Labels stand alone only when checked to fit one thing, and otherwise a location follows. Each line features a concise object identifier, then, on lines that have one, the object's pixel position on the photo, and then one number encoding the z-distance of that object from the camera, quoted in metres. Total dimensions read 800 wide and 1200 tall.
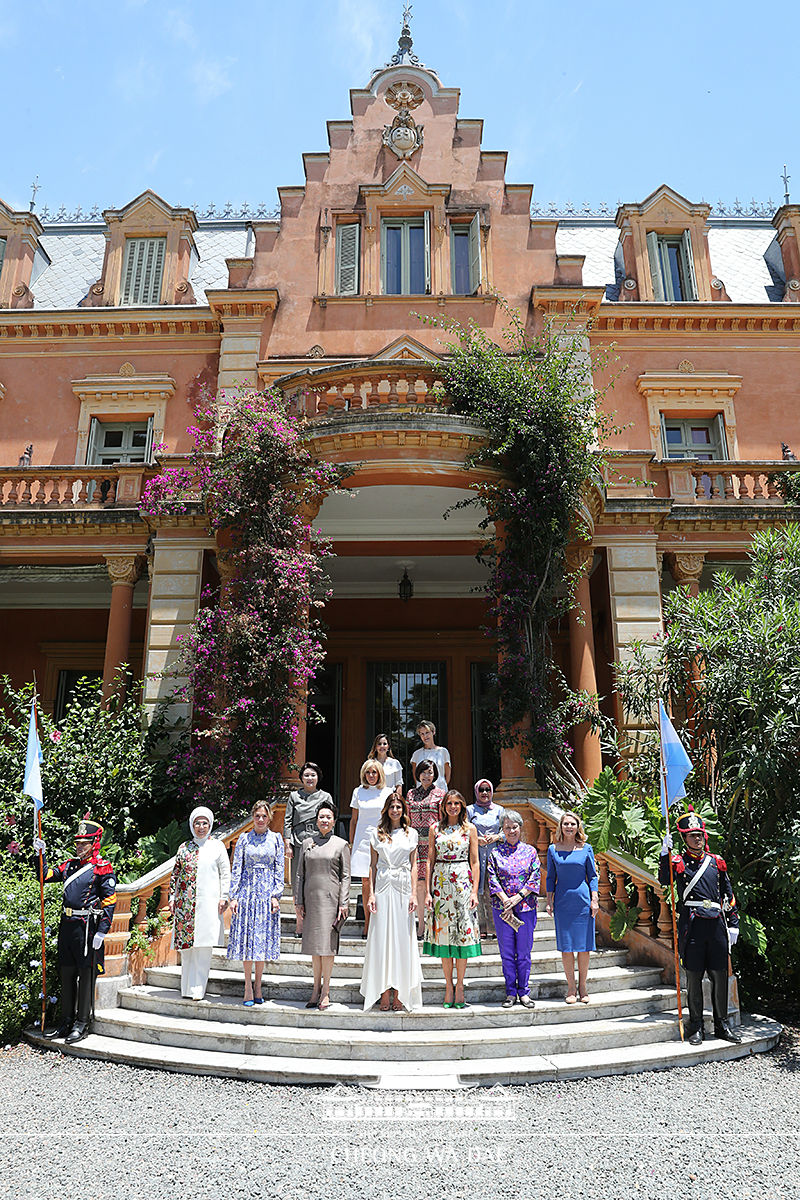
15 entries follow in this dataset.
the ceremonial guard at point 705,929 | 6.46
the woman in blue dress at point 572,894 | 6.76
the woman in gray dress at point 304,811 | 7.70
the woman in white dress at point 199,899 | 6.95
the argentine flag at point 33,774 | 7.48
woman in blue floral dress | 6.82
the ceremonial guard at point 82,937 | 6.71
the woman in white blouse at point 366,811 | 7.97
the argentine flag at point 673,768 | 7.40
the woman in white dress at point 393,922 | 6.54
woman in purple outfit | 6.72
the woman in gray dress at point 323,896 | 6.64
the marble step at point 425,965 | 7.38
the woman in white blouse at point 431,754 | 8.70
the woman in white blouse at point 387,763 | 8.51
